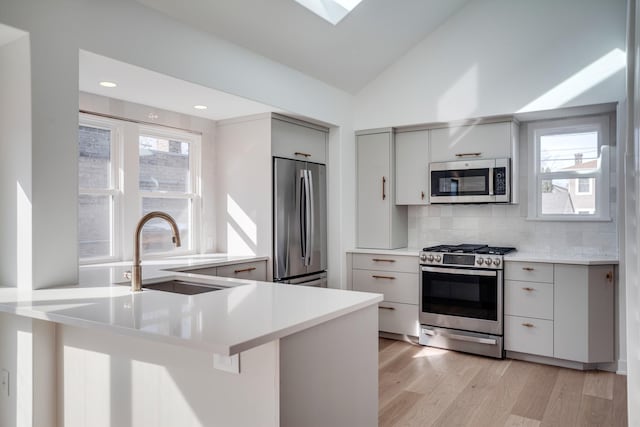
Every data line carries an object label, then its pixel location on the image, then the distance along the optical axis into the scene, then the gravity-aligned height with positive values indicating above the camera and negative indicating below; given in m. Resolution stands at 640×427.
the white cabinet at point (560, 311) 3.48 -0.78
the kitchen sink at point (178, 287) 2.54 -0.41
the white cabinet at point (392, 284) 4.27 -0.70
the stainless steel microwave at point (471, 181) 4.01 +0.26
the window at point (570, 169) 3.96 +0.36
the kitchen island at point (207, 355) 1.55 -0.55
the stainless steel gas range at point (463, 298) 3.82 -0.75
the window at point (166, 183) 3.75 +0.24
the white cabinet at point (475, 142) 4.04 +0.62
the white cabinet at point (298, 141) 3.98 +0.64
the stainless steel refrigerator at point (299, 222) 3.99 -0.10
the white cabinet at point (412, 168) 4.45 +0.42
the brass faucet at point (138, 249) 2.12 -0.17
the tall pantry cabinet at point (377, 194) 4.57 +0.16
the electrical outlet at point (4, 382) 2.25 -0.82
